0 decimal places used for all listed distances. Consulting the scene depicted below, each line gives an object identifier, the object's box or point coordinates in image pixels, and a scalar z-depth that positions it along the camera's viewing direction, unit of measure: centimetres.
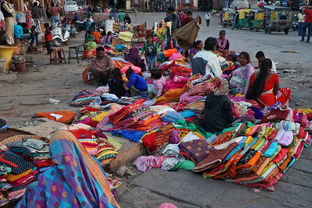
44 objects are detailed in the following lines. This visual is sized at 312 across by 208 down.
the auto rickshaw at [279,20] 2153
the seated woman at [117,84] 746
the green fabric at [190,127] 516
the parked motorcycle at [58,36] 1667
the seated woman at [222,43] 1059
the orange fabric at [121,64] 995
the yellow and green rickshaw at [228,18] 2783
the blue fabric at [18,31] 1337
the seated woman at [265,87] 596
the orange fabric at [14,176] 357
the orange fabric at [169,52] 1145
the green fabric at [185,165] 434
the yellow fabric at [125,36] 1516
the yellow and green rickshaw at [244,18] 2523
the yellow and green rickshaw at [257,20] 2381
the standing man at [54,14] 2115
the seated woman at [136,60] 1050
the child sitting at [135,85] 740
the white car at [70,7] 3132
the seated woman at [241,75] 714
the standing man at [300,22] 1834
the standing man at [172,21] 1259
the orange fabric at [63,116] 591
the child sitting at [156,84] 721
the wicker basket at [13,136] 423
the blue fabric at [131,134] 502
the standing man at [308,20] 1682
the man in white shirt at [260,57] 703
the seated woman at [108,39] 1558
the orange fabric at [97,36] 1742
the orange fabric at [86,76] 945
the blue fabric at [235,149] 411
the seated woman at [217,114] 513
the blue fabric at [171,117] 555
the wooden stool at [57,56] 1291
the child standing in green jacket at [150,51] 997
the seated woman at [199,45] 898
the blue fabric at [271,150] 422
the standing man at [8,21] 1255
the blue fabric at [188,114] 583
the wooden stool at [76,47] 1271
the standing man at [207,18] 2820
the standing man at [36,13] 1905
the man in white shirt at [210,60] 689
